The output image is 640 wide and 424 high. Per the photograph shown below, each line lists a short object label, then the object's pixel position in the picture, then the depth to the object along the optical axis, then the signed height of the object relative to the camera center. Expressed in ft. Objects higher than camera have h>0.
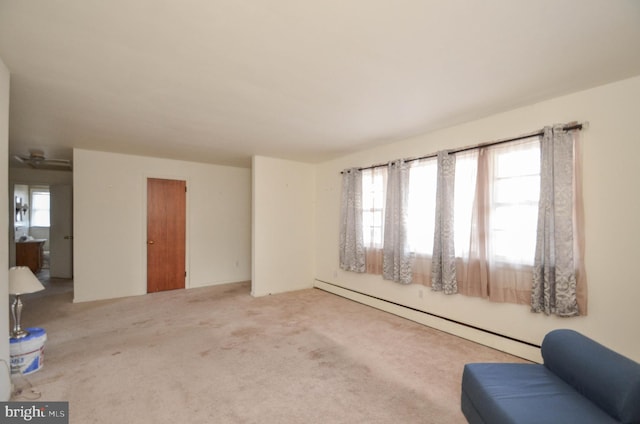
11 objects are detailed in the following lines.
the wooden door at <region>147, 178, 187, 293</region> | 17.11 -1.47
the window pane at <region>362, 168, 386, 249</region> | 14.37 +0.29
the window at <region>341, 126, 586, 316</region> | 8.32 -0.22
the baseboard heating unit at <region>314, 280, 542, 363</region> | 8.99 -4.62
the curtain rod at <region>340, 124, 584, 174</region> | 8.16 +2.47
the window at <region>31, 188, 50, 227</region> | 27.40 +0.22
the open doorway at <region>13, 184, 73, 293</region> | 21.33 -2.52
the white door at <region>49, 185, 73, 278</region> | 21.36 -1.99
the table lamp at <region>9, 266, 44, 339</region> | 8.24 -2.29
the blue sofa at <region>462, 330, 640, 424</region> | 4.47 -3.36
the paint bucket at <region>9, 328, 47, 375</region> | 7.79 -4.13
